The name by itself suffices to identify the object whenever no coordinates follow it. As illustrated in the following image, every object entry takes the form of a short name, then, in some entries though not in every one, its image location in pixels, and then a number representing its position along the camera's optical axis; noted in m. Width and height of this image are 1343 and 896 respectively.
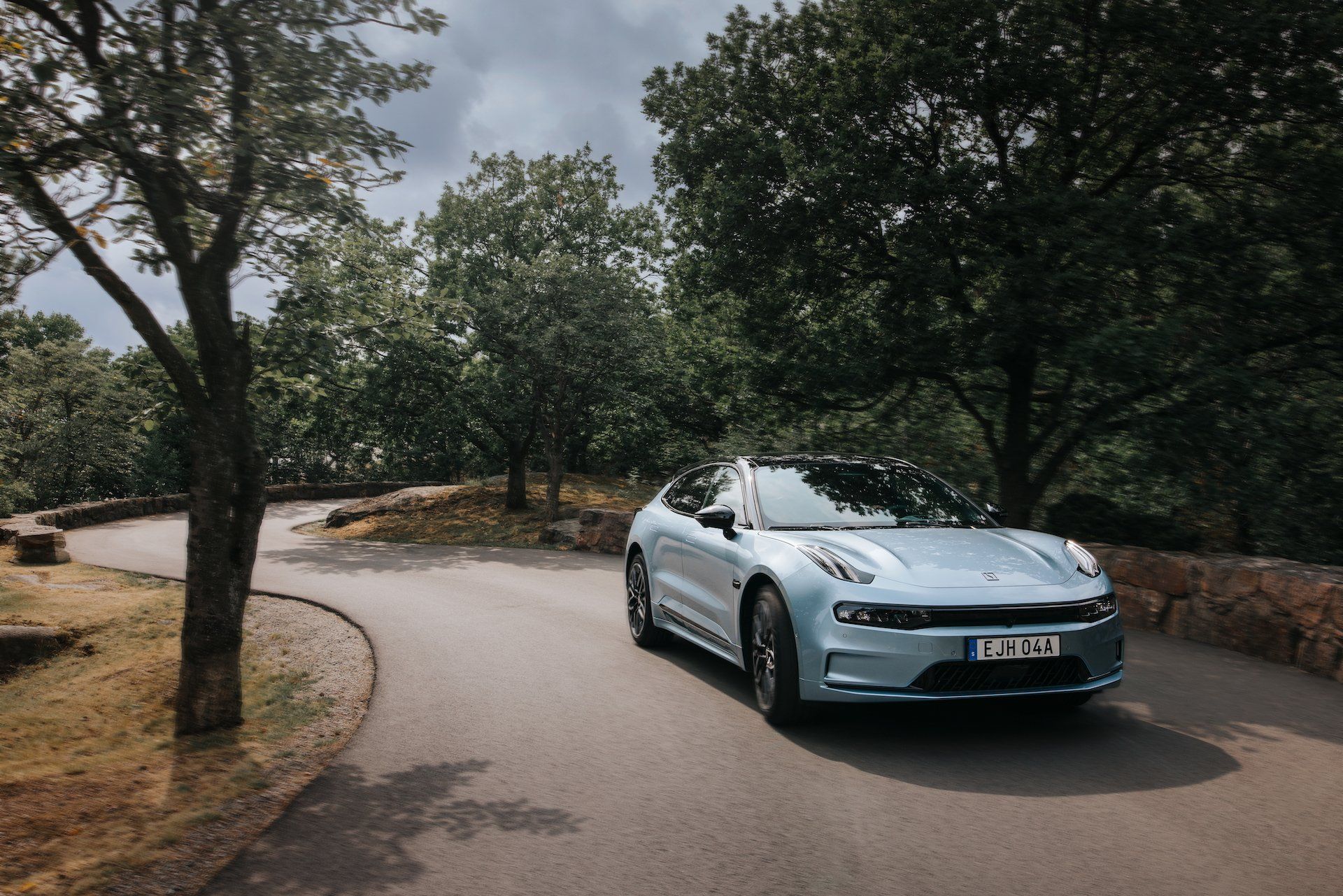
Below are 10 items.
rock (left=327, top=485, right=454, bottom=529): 28.08
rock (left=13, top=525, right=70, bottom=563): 17.12
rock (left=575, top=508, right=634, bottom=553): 18.42
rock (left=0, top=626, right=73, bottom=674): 9.30
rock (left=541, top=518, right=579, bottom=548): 20.82
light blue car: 5.33
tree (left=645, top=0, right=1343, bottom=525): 10.65
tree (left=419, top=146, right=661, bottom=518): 21.91
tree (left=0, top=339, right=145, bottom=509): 38.56
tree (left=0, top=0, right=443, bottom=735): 6.12
